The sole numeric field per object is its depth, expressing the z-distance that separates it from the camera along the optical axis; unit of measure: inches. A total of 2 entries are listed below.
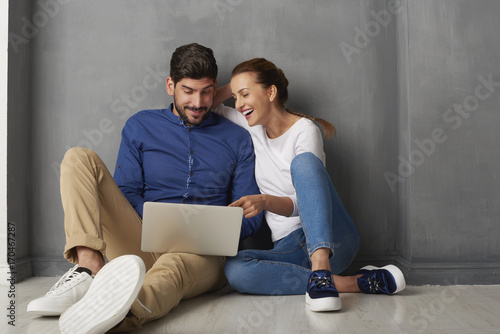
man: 46.6
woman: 63.6
